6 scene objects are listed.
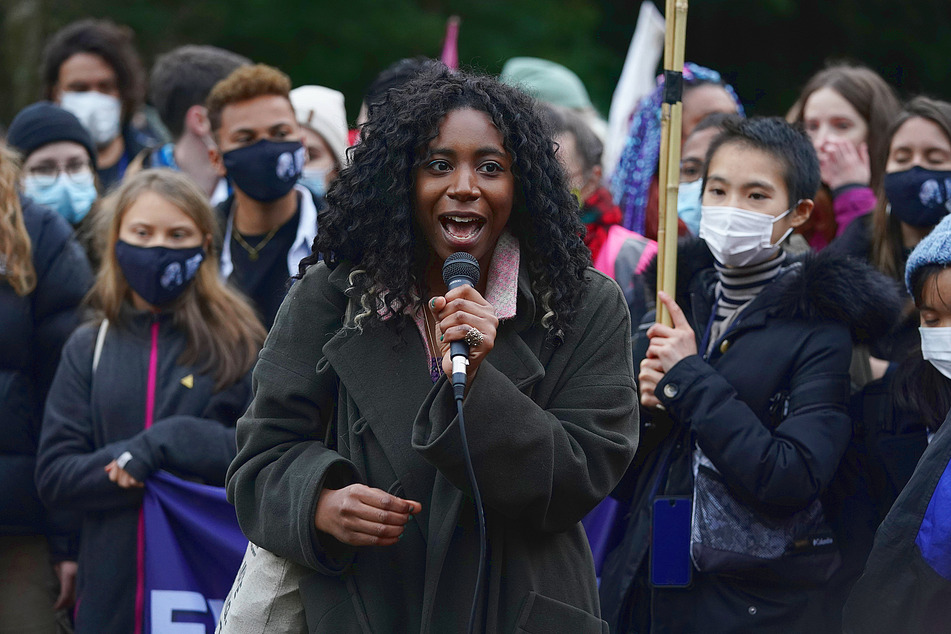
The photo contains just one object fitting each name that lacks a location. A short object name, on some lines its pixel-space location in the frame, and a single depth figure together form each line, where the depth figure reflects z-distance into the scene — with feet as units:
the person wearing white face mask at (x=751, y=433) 24.45
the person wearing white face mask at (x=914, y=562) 20.20
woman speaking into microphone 18.37
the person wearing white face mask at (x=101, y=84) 46.52
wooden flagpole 25.85
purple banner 28.76
